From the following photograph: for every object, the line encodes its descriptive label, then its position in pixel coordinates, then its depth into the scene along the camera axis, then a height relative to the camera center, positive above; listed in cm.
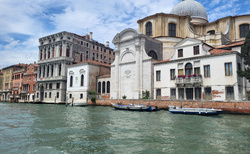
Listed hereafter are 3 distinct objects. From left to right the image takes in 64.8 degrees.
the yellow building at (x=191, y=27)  3369 +1173
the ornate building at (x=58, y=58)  4597 +806
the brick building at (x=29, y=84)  5218 +196
